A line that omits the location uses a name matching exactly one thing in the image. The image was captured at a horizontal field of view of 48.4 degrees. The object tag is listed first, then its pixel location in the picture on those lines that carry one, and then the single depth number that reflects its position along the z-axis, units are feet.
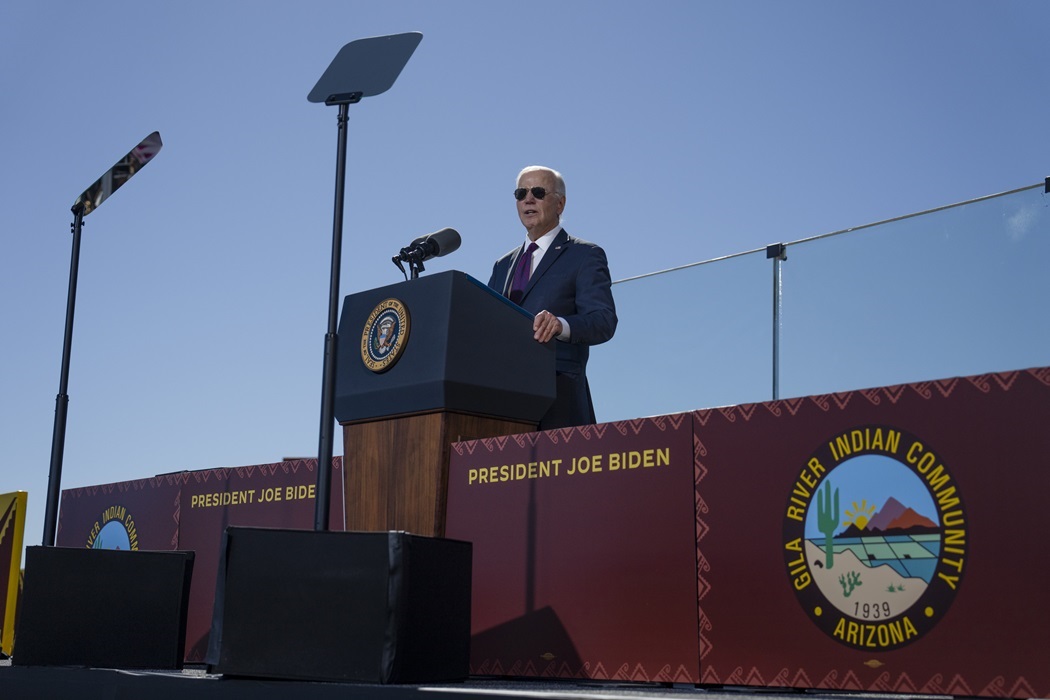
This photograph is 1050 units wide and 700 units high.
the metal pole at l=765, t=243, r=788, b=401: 16.60
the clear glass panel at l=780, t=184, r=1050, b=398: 15.38
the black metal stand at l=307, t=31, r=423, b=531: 11.39
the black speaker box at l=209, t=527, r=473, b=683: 9.16
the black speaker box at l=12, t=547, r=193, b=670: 11.64
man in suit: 12.97
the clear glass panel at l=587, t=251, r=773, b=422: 17.78
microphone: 12.75
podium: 11.59
